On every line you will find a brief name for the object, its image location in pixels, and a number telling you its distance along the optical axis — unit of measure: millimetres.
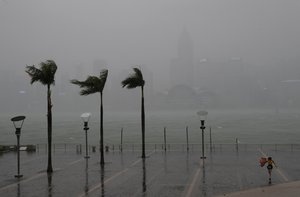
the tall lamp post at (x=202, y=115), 34250
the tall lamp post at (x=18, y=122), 26925
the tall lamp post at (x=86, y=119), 36300
